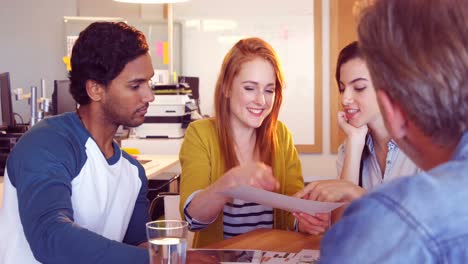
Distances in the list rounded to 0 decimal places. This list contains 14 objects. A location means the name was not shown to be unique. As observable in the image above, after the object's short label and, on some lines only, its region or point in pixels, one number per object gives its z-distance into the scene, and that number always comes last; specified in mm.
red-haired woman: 2318
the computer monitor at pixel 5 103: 3781
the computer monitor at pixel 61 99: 4223
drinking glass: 1365
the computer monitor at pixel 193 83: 6035
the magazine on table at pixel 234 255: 1623
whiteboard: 6418
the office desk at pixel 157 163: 3627
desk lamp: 5145
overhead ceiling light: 4488
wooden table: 1854
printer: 4598
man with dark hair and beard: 1495
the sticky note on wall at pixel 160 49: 6620
